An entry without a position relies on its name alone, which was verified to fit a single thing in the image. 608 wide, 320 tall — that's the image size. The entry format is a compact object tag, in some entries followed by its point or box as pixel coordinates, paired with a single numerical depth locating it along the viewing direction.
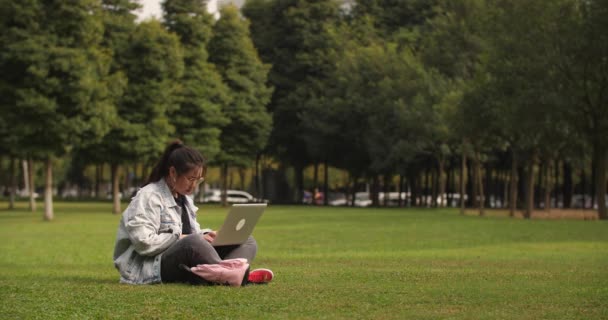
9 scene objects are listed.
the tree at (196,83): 75.44
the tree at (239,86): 84.31
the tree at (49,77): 51.16
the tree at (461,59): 57.72
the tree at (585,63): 50.84
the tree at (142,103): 63.78
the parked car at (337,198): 136.07
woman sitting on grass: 13.16
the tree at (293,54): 90.25
